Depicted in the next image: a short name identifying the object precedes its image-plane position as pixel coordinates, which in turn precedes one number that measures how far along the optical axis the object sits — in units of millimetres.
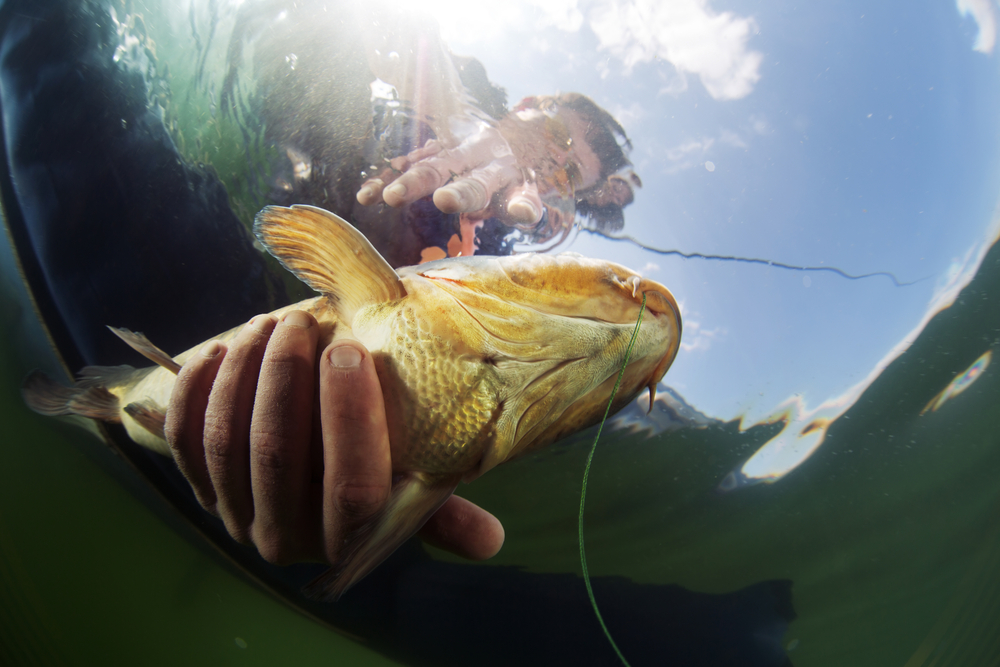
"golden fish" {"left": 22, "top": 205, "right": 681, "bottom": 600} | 152
